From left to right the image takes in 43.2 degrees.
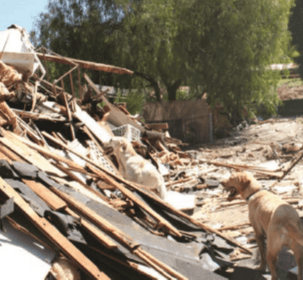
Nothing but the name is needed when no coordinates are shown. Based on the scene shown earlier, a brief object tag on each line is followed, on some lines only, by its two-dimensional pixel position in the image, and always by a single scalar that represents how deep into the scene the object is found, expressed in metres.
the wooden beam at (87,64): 10.18
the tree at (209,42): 23.17
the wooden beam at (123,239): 3.65
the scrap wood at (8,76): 7.37
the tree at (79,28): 26.12
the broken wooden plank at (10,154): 4.72
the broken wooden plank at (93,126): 9.70
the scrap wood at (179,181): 10.92
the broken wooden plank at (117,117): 12.91
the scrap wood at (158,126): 15.41
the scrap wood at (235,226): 6.87
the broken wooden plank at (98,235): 3.51
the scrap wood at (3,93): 5.88
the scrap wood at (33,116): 7.68
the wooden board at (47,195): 3.89
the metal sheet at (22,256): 3.06
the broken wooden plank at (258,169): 9.95
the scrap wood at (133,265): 3.54
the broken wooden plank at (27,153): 4.93
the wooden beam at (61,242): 3.33
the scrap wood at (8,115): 6.21
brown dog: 4.65
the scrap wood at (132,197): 5.12
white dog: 7.41
